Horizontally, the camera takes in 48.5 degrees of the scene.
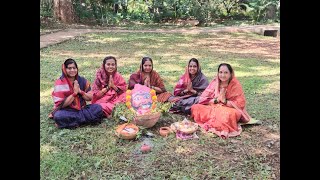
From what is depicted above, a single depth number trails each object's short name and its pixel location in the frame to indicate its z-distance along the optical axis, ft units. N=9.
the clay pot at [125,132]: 14.75
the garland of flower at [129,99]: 16.01
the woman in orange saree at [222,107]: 15.76
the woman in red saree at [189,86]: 18.20
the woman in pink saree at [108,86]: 17.80
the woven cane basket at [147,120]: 15.43
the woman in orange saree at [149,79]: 18.24
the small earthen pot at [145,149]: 13.93
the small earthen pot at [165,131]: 15.38
